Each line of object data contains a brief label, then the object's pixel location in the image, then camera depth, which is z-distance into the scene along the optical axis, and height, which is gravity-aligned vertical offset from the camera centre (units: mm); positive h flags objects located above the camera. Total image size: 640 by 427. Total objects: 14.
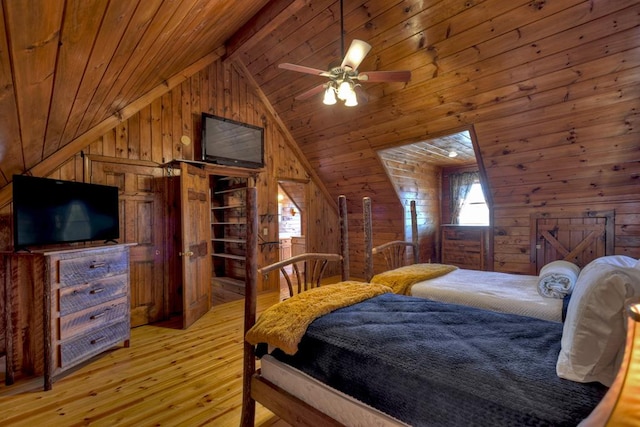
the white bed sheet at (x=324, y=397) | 1290 -878
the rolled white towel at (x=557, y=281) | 2230 -532
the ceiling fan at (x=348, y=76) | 2469 +1181
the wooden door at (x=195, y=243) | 3496 -315
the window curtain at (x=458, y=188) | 6547 +542
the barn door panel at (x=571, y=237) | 3686 -335
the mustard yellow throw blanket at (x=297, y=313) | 1626 -580
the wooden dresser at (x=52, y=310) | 2330 -736
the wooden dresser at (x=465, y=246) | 5410 -615
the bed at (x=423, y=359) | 1072 -620
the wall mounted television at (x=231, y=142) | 4184 +1099
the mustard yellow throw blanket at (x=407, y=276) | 2748 -602
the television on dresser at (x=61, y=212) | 2357 +67
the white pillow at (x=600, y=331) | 1079 -448
